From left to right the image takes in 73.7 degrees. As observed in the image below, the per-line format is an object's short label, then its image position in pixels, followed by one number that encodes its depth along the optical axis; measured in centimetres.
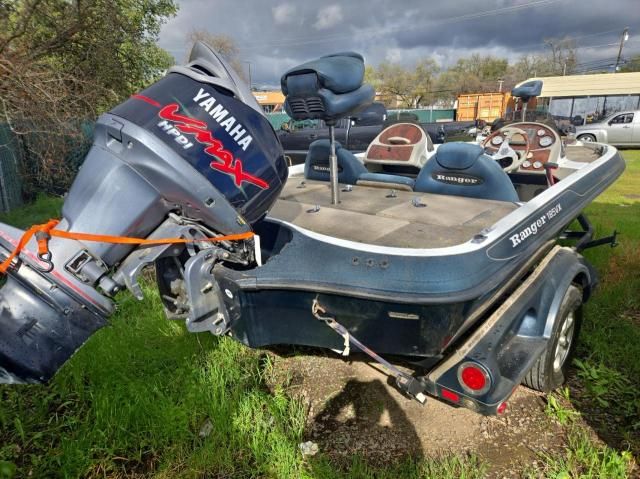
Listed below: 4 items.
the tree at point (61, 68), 553
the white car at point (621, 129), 1390
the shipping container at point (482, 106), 2686
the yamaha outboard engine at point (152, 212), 146
